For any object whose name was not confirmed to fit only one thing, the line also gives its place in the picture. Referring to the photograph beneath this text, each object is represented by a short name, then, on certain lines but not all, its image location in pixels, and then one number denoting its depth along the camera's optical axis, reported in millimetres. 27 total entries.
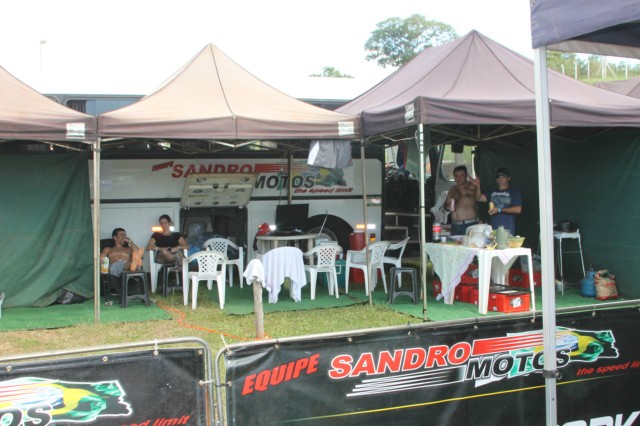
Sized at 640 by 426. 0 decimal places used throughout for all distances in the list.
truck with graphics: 9266
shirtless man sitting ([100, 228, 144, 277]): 8266
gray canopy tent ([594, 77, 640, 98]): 10727
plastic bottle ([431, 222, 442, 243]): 7707
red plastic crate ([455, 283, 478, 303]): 7777
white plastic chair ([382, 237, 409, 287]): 8328
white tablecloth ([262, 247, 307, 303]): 7820
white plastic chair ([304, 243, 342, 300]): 8250
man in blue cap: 8577
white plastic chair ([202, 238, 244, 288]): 9148
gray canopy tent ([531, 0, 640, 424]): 2705
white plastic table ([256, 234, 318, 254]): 8508
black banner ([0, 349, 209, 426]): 2756
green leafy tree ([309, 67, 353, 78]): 49319
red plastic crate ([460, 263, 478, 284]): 7770
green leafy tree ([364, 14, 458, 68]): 49094
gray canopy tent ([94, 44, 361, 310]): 6844
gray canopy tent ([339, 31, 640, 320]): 6656
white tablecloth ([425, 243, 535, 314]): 7023
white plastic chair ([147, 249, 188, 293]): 8602
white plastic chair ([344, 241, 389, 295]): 8297
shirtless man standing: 8703
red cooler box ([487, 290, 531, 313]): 7098
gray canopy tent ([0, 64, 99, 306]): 8095
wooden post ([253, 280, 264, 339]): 4922
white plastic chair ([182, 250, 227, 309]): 7719
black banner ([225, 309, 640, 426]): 3049
